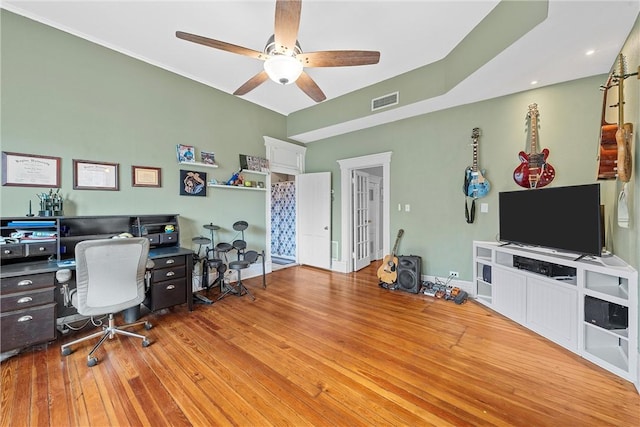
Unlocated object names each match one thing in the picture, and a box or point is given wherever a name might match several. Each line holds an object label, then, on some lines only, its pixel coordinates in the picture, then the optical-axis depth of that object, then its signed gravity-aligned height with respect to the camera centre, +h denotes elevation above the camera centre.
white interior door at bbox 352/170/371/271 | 4.80 -0.21
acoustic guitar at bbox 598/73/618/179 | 1.98 +0.49
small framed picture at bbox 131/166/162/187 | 3.10 +0.46
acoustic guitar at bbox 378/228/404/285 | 3.77 -0.97
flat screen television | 2.13 -0.09
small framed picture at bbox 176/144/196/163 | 3.47 +0.85
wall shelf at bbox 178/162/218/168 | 3.51 +0.71
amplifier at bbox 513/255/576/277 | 2.37 -0.60
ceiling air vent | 3.61 +1.70
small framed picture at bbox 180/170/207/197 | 3.53 +0.42
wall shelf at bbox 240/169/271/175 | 4.27 +0.71
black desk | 1.99 -0.82
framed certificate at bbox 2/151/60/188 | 2.33 +0.42
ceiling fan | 1.89 +1.39
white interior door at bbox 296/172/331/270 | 4.91 -0.17
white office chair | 1.99 -0.59
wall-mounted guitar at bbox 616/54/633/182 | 1.79 +0.47
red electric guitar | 2.88 +0.53
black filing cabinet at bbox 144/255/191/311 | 2.78 -0.87
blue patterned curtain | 5.88 -0.22
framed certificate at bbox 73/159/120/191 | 2.70 +0.42
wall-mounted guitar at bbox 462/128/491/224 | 3.30 +0.38
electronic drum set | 3.44 -0.76
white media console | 1.83 -0.85
